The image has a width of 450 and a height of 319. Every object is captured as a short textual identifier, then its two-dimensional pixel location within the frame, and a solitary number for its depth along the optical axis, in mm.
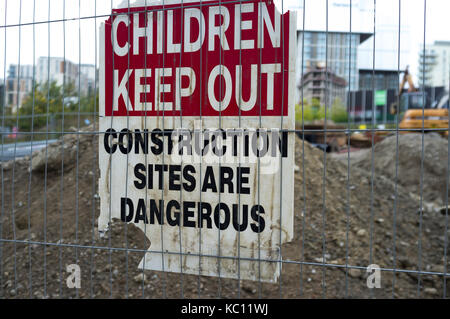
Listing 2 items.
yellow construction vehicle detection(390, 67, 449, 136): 16062
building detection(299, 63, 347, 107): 54016
